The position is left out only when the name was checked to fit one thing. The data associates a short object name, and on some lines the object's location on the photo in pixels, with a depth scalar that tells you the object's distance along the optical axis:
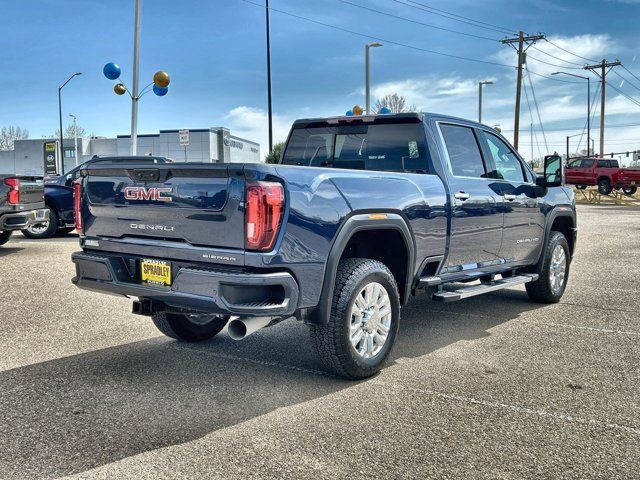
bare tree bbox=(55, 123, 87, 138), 103.62
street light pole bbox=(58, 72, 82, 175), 49.44
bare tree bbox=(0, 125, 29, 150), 120.16
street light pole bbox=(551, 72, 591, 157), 64.37
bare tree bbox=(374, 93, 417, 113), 55.88
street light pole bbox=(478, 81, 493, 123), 43.62
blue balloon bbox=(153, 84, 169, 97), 19.60
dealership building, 70.00
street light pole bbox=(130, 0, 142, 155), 20.16
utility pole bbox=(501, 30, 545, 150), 40.88
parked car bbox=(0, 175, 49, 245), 11.66
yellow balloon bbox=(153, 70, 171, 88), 19.08
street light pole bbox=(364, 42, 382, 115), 29.15
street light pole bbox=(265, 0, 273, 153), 28.34
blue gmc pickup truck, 3.95
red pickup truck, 35.69
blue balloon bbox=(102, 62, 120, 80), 20.24
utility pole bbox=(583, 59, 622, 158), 57.59
